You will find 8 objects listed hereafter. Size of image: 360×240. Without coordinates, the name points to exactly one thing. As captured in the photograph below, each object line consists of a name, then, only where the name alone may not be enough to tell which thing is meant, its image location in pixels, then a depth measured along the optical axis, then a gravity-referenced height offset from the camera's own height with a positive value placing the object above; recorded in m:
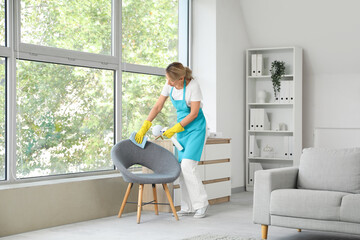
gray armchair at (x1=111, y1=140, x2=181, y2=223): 4.71 -0.39
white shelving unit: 7.00 +0.06
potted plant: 7.04 +0.61
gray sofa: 3.64 -0.51
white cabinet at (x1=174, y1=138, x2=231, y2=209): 5.79 -0.53
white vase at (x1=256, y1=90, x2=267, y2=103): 7.20 +0.32
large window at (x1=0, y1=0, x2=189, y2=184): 4.54 +0.40
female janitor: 5.04 -0.11
